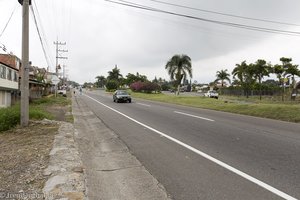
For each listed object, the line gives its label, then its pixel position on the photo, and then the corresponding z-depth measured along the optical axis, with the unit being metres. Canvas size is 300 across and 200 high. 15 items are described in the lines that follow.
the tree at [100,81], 189.60
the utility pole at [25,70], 12.85
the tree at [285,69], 49.12
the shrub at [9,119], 13.49
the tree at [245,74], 59.20
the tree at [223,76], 97.38
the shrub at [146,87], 73.50
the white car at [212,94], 56.45
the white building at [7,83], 34.19
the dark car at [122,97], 35.50
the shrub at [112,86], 103.41
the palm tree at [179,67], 52.84
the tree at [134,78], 106.78
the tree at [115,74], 124.50
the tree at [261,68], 55.84
